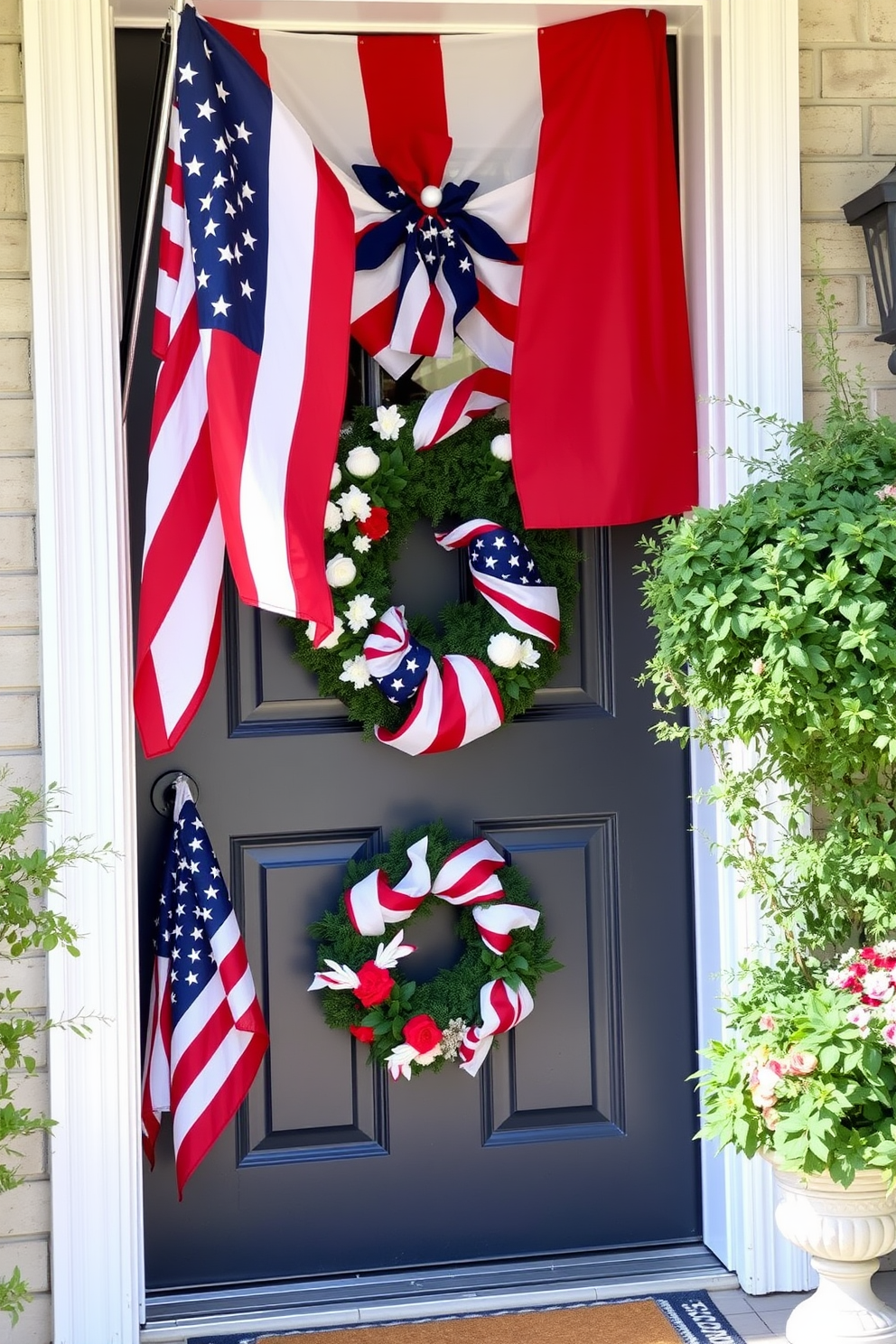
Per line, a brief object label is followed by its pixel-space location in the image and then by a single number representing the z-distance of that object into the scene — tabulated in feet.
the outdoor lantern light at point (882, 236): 7.91
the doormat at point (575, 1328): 8.10
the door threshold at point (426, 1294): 8.39
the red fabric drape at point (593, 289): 8.51
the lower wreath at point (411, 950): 8.69
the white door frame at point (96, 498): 7.77
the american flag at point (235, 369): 7.39
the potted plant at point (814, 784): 6.57
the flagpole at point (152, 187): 7.55
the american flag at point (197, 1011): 8.43
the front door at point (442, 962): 8.84
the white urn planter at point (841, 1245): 7.16
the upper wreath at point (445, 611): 8.55
